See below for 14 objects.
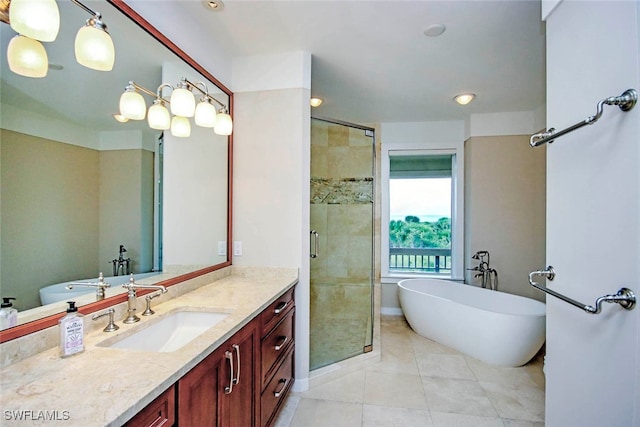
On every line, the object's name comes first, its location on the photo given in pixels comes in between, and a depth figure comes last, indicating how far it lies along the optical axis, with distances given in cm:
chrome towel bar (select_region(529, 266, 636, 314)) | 97
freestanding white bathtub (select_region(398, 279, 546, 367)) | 261
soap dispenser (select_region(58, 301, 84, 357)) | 98
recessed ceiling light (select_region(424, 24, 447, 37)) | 198
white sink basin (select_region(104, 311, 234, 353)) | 132
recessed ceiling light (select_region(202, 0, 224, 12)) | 178
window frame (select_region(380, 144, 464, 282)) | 396
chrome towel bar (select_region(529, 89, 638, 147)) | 96
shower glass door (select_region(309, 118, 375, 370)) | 315
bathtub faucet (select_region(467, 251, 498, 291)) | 361
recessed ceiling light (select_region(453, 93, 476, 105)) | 313
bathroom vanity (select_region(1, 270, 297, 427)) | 75
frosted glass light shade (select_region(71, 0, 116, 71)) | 111
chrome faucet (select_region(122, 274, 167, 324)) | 134
